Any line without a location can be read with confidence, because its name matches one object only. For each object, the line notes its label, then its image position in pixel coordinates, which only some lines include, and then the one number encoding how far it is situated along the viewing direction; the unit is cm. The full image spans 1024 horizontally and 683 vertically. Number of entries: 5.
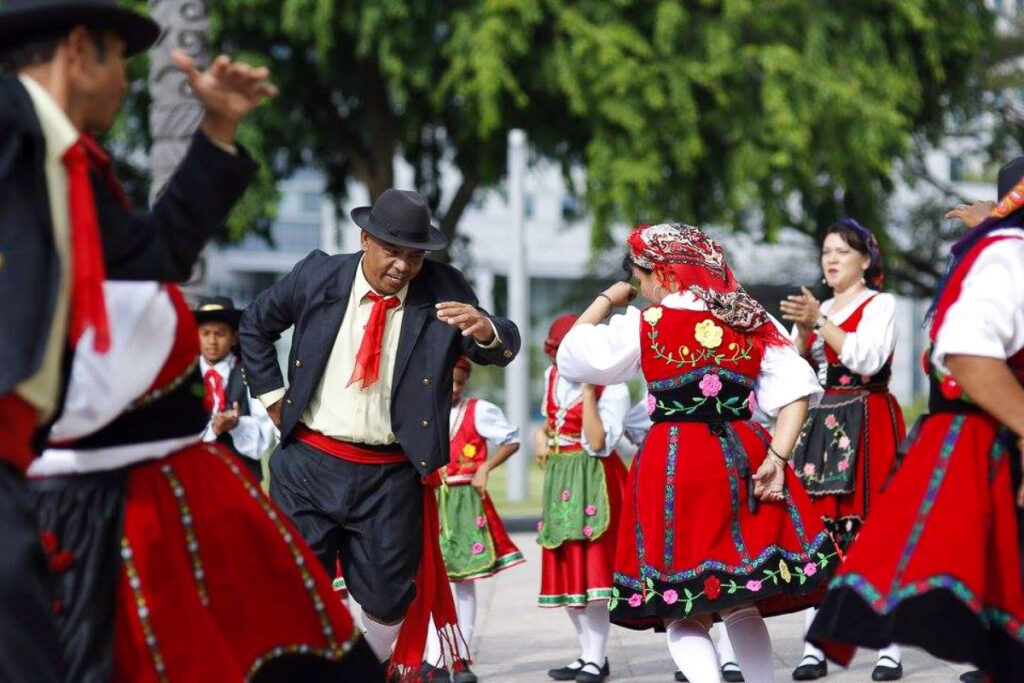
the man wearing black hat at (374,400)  1209
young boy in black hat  1633
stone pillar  2175
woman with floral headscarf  1148
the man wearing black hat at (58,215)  667
